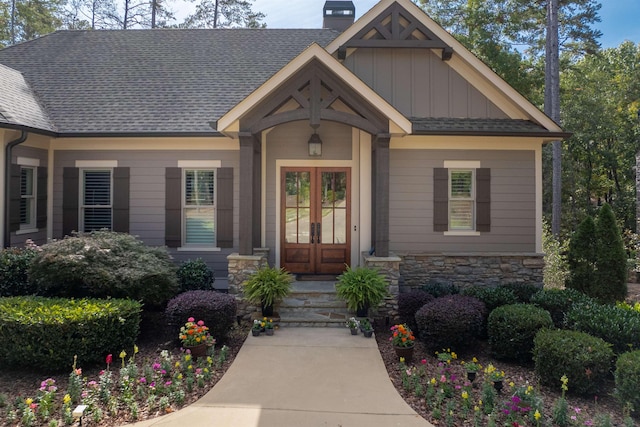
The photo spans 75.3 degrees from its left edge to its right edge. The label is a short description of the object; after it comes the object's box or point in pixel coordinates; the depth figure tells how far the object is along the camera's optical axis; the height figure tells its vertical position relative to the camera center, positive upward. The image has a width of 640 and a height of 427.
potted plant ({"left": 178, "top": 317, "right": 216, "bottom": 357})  5.32 -1.56
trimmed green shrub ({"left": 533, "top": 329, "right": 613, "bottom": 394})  4.44 -1.52
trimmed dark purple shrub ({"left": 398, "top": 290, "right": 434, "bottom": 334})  6.46 -1.34
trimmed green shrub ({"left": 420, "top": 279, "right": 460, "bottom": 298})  7.42 -1.25
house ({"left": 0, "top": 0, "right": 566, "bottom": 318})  8.28 +0.89
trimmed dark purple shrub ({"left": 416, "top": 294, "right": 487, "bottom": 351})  5.52 -1.40
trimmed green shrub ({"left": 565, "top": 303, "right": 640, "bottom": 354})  4.90 -1.28
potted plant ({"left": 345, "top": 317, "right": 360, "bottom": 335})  6.26 -1.60
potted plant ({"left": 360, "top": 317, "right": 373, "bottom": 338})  6.18 -1.64
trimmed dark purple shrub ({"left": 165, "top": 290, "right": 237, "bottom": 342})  5.77 -1.31
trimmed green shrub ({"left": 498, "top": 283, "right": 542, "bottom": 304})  7.15 -1.23
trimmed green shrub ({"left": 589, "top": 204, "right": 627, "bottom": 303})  7.87 -0.82
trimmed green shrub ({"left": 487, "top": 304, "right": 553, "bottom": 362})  5.30 -1.43
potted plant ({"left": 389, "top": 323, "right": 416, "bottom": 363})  5.38 -1.61
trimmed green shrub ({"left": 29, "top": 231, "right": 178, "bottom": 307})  5.95 -0.79
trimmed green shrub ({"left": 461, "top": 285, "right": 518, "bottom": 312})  6.52 -1.21
